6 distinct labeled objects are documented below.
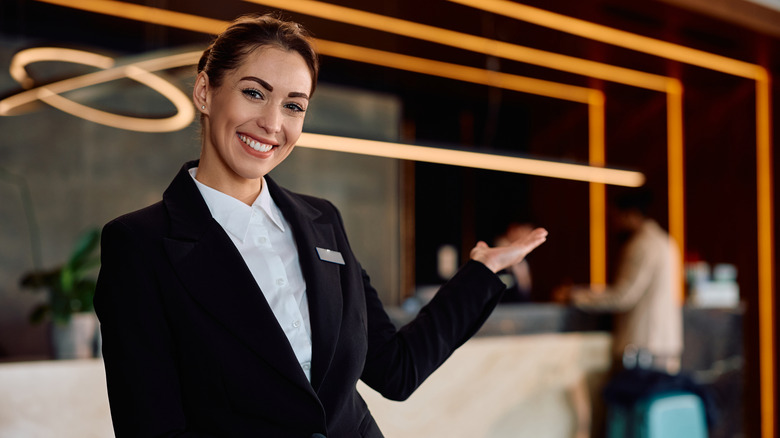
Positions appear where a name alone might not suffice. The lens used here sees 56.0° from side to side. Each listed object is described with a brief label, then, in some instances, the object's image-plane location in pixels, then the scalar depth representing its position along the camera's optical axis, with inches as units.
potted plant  98.3
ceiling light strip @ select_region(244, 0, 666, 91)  171.9
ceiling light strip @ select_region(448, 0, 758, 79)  159.5
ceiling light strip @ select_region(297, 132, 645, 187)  111.9
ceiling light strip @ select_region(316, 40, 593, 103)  211.3
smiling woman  36.0
